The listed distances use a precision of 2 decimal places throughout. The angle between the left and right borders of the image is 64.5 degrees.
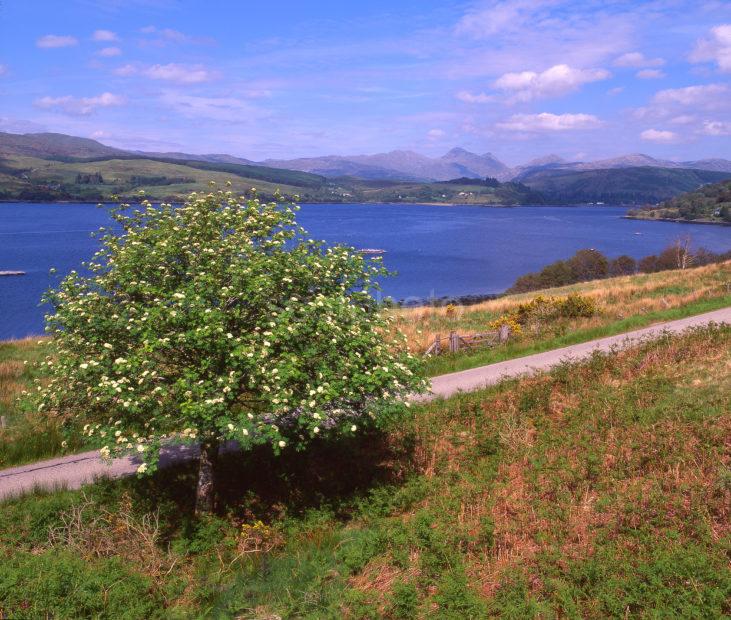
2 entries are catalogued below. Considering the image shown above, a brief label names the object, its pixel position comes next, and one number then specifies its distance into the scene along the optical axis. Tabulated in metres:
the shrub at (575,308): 30.72
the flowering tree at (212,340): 9.34
